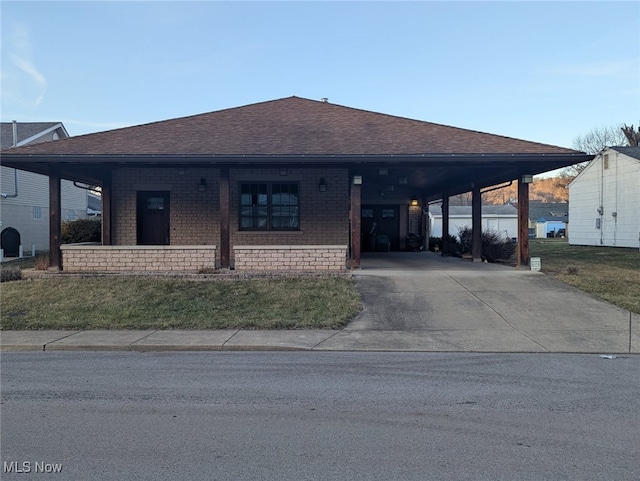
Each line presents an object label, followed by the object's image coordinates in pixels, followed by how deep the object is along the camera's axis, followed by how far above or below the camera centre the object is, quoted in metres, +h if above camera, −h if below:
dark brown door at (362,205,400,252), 22.38 +0.19
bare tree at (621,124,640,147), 42.00 +7.82
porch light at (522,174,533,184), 14.70 +1.50
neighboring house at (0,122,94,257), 25.22 +1.59
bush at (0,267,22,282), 13.58 -1.21
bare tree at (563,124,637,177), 56.03 +10.08
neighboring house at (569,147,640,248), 26.06 +1.69
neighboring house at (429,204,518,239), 46.43 +1.25
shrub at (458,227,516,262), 18.08 -0.57
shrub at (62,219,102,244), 22.25 -0.09
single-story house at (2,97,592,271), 13.92 +1.79
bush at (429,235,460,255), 20.91 -0.61
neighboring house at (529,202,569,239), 63.66 +1.58
